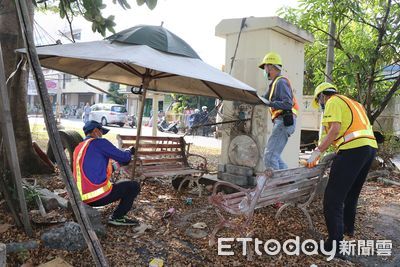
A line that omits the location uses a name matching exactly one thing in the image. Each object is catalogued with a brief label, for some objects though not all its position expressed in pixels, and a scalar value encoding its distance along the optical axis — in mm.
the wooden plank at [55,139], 2557
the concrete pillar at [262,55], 5566
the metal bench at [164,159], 5094
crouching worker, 3508
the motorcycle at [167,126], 23031
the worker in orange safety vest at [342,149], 3553
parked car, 27281
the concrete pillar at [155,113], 10109
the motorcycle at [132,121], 27750
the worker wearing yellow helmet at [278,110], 4734
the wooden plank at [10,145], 3104
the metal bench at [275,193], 3340
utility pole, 7539
